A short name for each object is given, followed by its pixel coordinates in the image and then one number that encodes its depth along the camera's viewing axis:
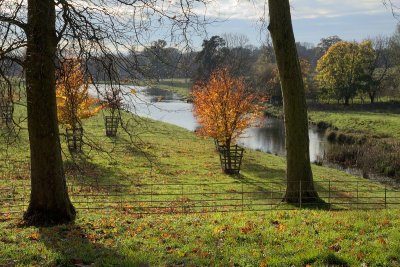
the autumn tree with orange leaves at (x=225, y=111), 31.46
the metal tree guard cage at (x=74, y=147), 29.39
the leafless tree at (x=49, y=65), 9.89
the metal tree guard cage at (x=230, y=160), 27.73
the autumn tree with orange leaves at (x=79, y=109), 26.16
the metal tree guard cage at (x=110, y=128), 41.00
